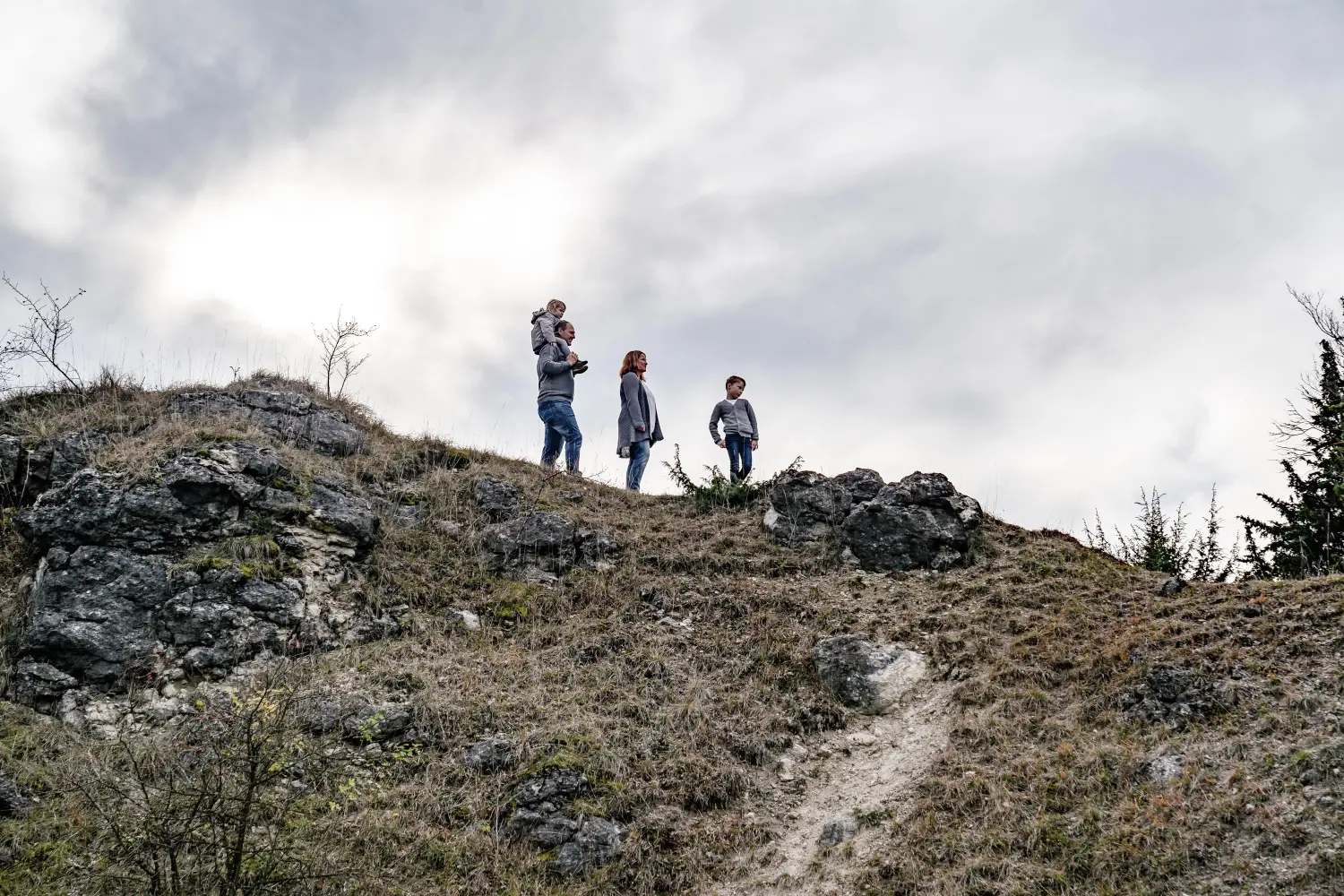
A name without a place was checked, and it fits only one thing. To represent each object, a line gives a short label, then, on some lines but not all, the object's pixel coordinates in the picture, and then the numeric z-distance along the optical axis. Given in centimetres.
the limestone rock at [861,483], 1246
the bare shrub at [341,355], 1459
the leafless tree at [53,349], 1215
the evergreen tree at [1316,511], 1138
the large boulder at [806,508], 1217
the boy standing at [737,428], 1475
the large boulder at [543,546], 1135
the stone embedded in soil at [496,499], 1219
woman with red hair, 1416
